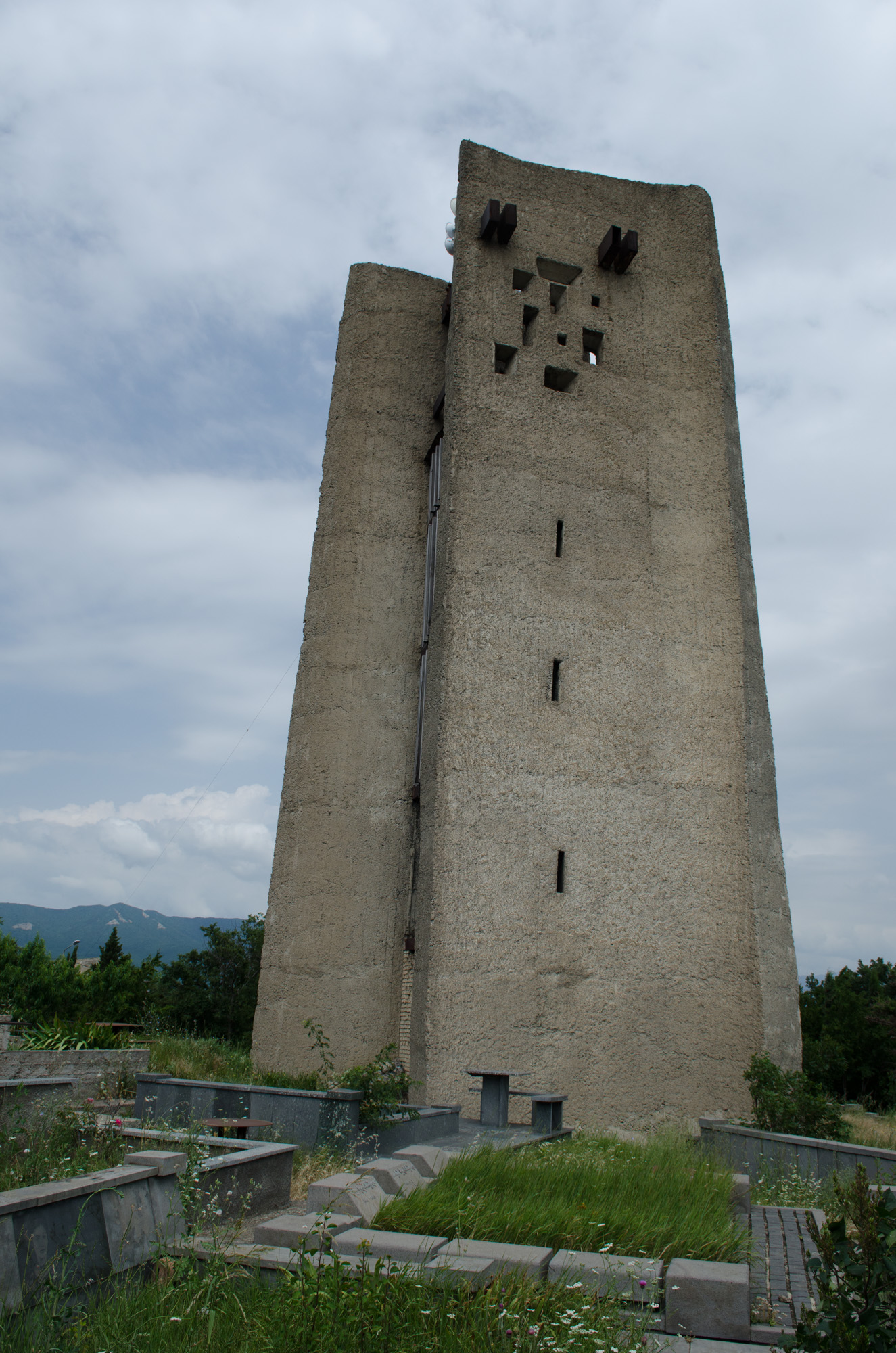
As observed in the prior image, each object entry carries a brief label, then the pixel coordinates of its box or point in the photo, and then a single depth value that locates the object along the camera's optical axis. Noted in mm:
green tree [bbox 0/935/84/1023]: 20078
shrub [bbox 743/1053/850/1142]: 9195
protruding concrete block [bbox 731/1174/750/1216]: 5848
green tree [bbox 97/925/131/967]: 29697
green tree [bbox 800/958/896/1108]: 26094
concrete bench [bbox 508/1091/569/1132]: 8961
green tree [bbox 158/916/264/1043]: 27375
